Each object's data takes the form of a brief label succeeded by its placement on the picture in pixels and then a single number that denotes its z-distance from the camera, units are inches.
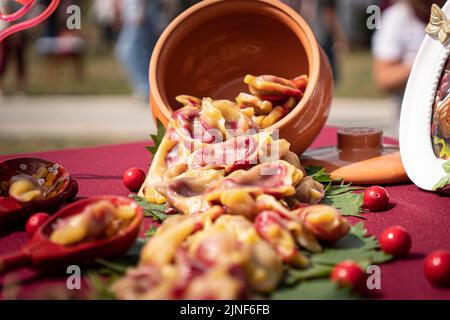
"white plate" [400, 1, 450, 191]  39.9
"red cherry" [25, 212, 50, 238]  30.8
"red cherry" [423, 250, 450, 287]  25.0
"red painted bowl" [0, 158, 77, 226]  33.3
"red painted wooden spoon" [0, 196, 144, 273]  26.0
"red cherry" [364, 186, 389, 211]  35.8
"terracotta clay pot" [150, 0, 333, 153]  43.6
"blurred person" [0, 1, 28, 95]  211.8
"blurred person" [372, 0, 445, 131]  88.0
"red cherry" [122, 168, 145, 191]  41.5
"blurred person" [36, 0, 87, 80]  269.7
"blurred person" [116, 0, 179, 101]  171.3
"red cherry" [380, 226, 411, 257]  28.1
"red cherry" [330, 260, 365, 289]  24.5
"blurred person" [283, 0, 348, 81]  163.5
